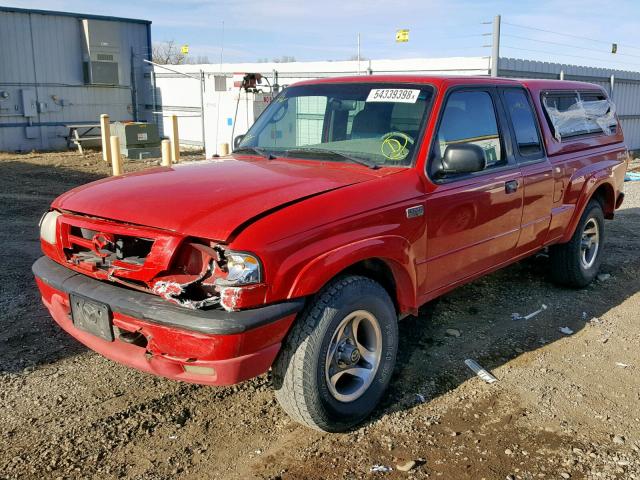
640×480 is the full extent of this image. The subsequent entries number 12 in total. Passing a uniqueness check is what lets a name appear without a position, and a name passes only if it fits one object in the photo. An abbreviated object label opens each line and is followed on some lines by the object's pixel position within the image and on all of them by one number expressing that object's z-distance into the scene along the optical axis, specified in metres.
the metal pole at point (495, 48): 13.81
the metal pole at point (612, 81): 18.39
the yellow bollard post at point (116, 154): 12.28
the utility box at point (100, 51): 20.84
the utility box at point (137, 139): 16.72
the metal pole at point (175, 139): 15.16
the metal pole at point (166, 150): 12.46
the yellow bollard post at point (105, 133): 15.53
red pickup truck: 2.93
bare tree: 37.37
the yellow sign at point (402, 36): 16.27
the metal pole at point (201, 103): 19.63
